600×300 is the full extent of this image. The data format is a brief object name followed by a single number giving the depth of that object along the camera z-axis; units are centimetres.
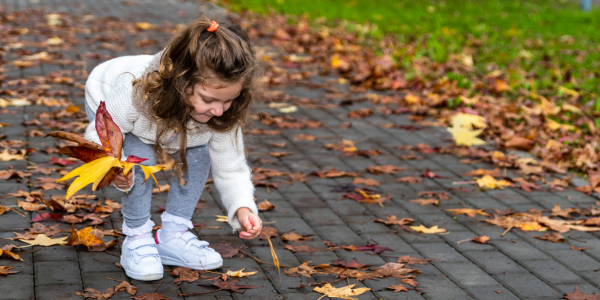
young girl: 226
